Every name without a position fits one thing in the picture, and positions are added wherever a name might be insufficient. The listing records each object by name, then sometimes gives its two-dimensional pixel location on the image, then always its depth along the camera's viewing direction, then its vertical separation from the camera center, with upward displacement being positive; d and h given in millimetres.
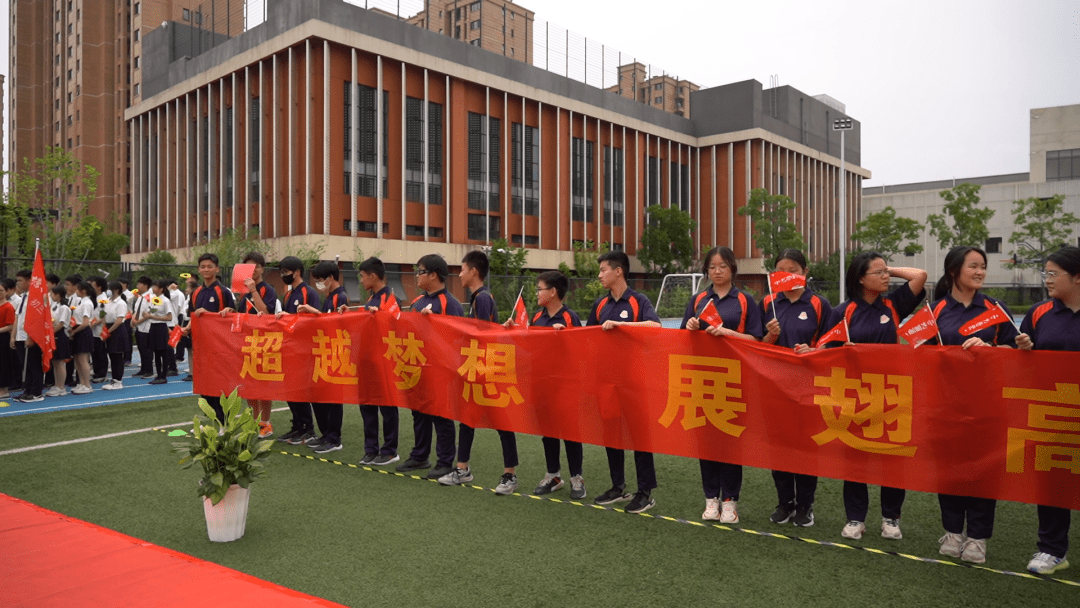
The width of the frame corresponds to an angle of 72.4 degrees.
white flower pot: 4703 -1404
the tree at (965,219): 39781 +4116
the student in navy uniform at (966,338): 4262 -232
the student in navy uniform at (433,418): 6395 -1063
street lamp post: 28234 +6583
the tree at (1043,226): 43531 +4065
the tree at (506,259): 35959 +1861
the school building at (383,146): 32531 +7898
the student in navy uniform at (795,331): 4941 -238
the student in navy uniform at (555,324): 5762 -217
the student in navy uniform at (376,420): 6883 -1163
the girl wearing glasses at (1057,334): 4043 -222
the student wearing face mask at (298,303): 7609 -54
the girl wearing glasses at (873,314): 4676 -122
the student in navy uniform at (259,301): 7662 -31
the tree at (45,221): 30422 +3499
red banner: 4113 -696
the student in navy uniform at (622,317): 5383 -156
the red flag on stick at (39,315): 10008 -217
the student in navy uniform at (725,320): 4941 -172
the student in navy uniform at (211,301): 7914 -30
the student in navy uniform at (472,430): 5938 -1080
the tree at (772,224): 46344 +4526
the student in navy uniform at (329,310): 7414 -126
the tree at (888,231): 42438 +3776
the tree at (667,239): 45906 +3582
